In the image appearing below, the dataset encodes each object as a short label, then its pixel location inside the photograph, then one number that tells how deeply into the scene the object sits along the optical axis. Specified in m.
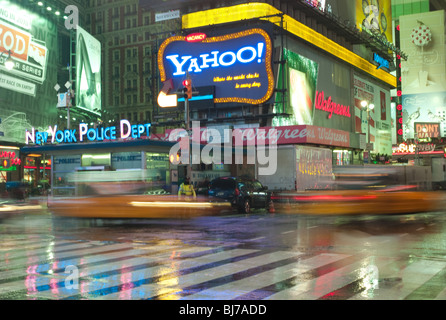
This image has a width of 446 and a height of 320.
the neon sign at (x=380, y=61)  65.57
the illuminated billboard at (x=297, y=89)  43.11
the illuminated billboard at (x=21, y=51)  51.03
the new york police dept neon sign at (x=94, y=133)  33.62
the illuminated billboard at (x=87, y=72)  57.59
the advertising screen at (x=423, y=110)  88.56
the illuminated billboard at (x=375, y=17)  62.47
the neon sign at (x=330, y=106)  49.78
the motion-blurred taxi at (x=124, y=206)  18.19
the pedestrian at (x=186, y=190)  22.28
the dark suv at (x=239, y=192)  24.09
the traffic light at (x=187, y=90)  27.81
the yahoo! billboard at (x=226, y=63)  41.66
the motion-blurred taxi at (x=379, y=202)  17.11
